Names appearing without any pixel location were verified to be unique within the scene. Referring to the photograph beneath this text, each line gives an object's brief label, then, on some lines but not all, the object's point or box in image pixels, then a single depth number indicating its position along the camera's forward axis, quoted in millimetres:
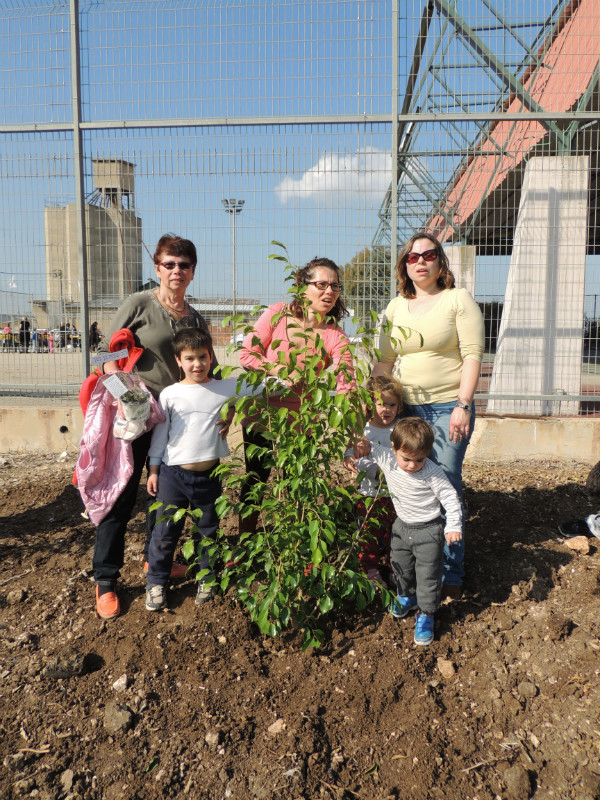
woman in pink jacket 2530
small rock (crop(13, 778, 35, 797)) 1939
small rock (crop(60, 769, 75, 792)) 1959
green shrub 2316
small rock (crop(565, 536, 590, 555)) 3379
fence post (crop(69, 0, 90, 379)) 5250
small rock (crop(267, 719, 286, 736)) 2186
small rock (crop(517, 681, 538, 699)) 2385
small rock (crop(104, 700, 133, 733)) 2189
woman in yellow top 2703
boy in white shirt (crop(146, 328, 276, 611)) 2783
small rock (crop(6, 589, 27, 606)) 3016
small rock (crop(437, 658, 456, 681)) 2491
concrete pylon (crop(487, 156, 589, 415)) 5492
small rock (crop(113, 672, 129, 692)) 2389
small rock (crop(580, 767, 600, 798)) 1951
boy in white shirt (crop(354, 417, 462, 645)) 2574
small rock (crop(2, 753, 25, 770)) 2037
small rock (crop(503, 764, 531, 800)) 1957
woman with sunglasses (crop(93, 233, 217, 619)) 2830
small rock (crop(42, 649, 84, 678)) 2449
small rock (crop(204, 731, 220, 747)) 2127
